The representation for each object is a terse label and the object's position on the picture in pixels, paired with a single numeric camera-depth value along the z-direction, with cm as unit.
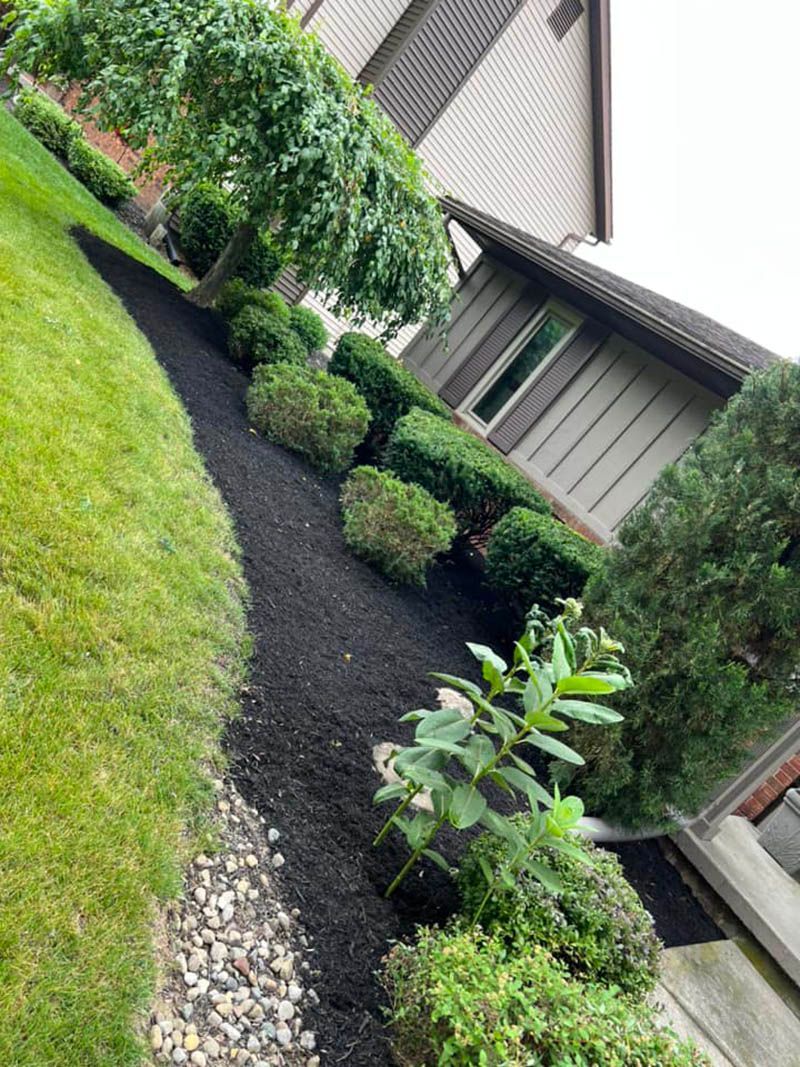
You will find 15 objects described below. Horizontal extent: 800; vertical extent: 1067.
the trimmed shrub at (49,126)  1119
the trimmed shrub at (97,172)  1112
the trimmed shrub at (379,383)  781
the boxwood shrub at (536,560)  531
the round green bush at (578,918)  253
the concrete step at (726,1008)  333
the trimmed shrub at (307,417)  591
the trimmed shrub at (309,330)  894
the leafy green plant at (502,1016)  184
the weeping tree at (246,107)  572
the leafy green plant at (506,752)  227
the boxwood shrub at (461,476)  620
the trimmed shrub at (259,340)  709
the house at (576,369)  832
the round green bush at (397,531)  500
